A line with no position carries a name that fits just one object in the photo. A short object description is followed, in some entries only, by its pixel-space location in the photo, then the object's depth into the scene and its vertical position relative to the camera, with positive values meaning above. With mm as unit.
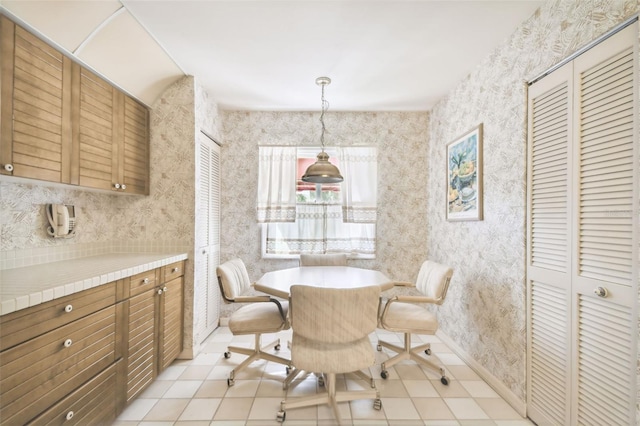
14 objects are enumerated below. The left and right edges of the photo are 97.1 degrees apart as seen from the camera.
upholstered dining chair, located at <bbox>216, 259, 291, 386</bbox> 2211 -850
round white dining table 2143 -569
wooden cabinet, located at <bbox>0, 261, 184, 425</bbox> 1157 -749
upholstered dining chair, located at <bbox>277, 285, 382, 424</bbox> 1630 -678
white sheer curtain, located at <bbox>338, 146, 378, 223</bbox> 3570 +394
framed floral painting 2439 +355
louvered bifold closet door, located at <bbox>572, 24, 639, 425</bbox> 1275 -84
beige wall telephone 2053 -84
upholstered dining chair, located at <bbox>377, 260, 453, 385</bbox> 2244 -845
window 3561 +73
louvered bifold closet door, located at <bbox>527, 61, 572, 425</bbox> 1597 -206
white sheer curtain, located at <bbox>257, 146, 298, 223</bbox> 3549 +387
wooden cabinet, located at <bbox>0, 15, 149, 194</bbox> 1480 +578
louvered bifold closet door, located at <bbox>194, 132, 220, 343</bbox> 2785 -288
